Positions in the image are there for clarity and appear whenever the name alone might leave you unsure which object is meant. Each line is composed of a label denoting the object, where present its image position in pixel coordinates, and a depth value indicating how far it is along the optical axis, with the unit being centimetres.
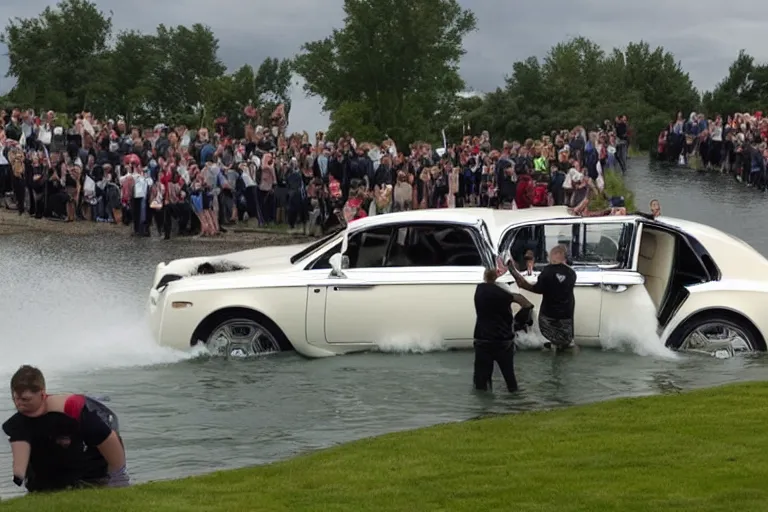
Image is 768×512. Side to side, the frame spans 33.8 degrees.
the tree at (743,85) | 9081
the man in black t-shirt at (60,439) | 682
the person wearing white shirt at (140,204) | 2783
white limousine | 1300
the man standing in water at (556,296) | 1252
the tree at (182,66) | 12562
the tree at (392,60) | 9894
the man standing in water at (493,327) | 1142
